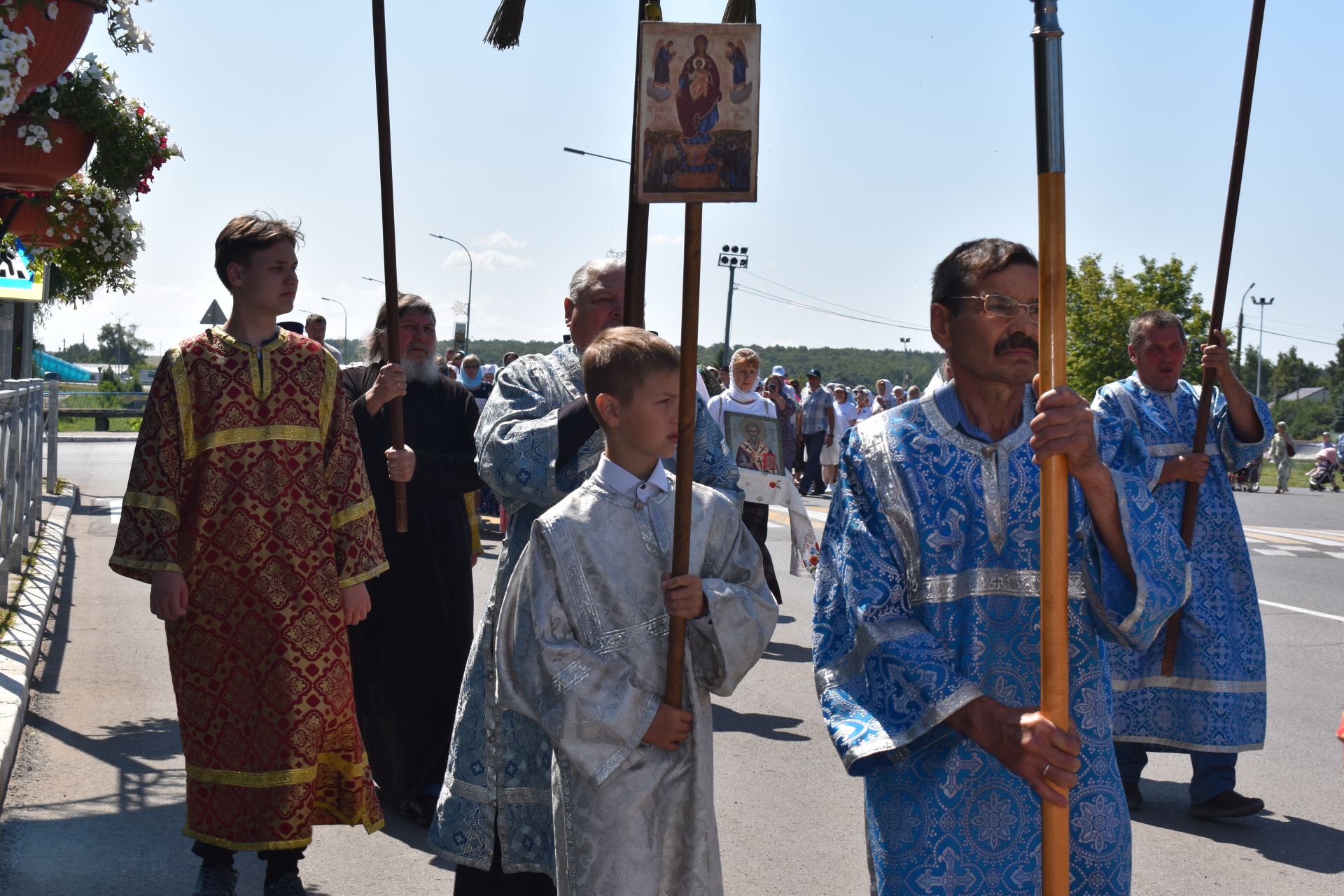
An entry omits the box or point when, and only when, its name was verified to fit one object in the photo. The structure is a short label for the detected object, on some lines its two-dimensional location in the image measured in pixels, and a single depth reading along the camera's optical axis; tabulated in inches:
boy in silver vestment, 125.7
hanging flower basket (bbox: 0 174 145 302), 303.7
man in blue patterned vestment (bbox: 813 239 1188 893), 113.5
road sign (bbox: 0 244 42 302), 462.0
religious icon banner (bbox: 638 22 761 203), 122.3
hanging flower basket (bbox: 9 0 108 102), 197.3
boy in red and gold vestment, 176.4
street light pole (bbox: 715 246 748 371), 1923.0
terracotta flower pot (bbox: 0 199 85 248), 300.0
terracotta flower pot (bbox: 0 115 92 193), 235.0
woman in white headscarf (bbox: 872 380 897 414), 1013.5
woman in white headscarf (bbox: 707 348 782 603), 469.7
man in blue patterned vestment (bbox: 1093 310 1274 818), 231.0
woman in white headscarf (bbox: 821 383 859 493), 943.7
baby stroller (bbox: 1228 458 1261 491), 1275.8
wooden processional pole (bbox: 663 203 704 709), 122.3
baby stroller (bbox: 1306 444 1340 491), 1481.3
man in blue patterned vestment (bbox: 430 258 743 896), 146.4
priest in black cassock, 229.3
